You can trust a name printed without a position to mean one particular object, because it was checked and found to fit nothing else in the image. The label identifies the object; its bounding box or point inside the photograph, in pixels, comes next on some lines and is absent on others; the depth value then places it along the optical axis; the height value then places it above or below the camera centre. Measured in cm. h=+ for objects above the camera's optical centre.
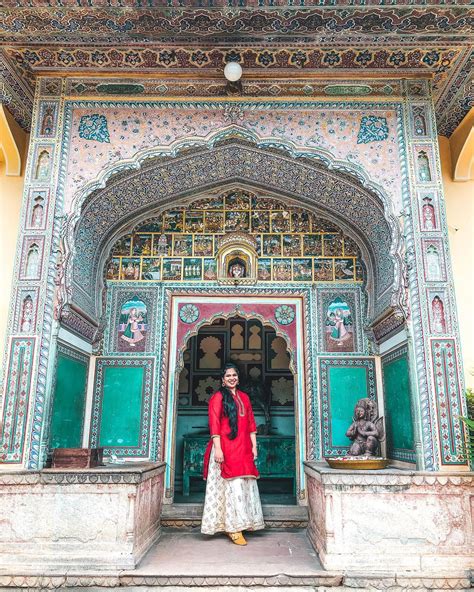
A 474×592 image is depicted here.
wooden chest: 478 -24
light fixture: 523 +345
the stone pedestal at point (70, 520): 434 -72
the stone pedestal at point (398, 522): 430 -72
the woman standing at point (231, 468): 525 -37
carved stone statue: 538 +2
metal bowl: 476 -28
